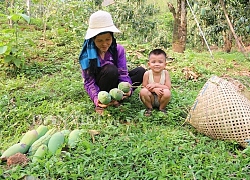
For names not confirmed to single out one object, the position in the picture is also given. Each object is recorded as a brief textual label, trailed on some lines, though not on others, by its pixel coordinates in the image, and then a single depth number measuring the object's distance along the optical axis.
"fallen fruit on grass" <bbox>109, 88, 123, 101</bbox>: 2.24
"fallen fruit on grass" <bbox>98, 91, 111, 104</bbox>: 2.23
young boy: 2.48
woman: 2.38
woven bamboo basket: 1.98
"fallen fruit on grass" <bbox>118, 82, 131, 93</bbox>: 2.36
